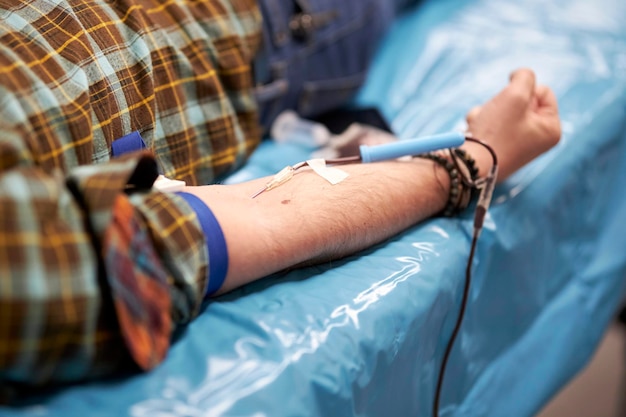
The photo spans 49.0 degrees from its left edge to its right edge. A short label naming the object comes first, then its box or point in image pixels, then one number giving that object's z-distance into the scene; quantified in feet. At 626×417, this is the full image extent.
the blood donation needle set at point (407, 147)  3.01
